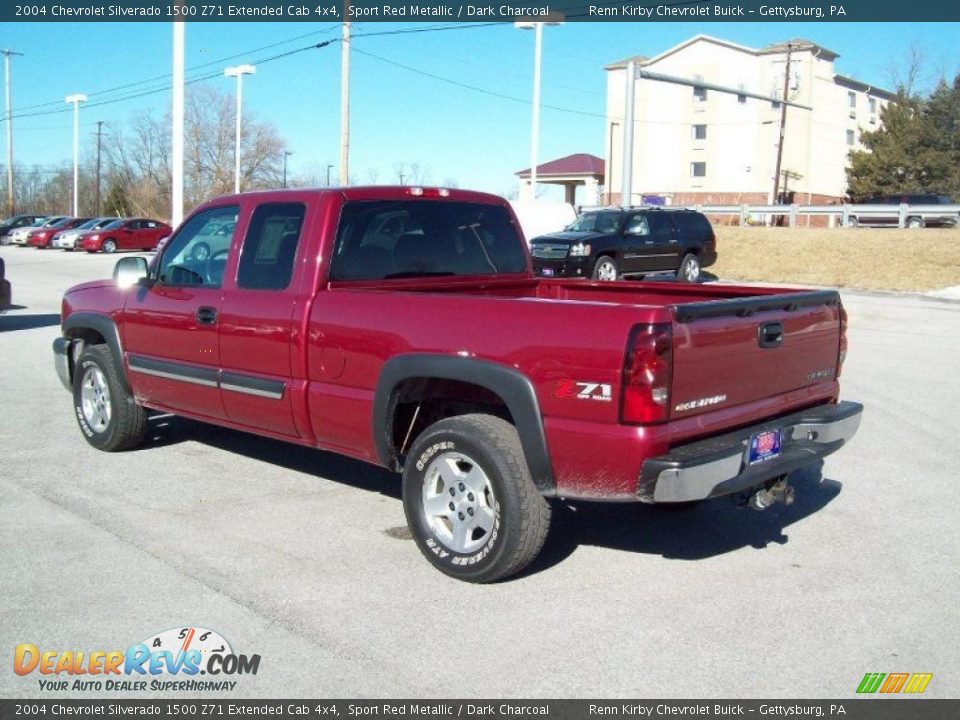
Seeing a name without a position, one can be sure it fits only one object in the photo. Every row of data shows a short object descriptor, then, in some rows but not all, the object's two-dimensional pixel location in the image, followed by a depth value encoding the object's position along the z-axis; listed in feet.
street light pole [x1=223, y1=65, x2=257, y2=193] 122.22
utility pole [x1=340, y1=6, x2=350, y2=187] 93.09
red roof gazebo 217.77
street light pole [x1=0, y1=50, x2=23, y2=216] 216.13
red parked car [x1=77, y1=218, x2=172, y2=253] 136.26
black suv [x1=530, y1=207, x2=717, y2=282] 68.18
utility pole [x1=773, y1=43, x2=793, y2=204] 167.11
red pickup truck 14.08
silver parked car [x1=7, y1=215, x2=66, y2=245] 160.15
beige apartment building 195.21
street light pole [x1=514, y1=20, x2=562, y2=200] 107.04
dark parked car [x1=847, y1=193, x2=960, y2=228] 117.73
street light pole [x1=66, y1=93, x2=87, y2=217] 184.14
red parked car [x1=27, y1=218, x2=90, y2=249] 152.76
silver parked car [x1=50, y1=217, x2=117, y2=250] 141.18
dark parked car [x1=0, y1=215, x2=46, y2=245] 170.42
